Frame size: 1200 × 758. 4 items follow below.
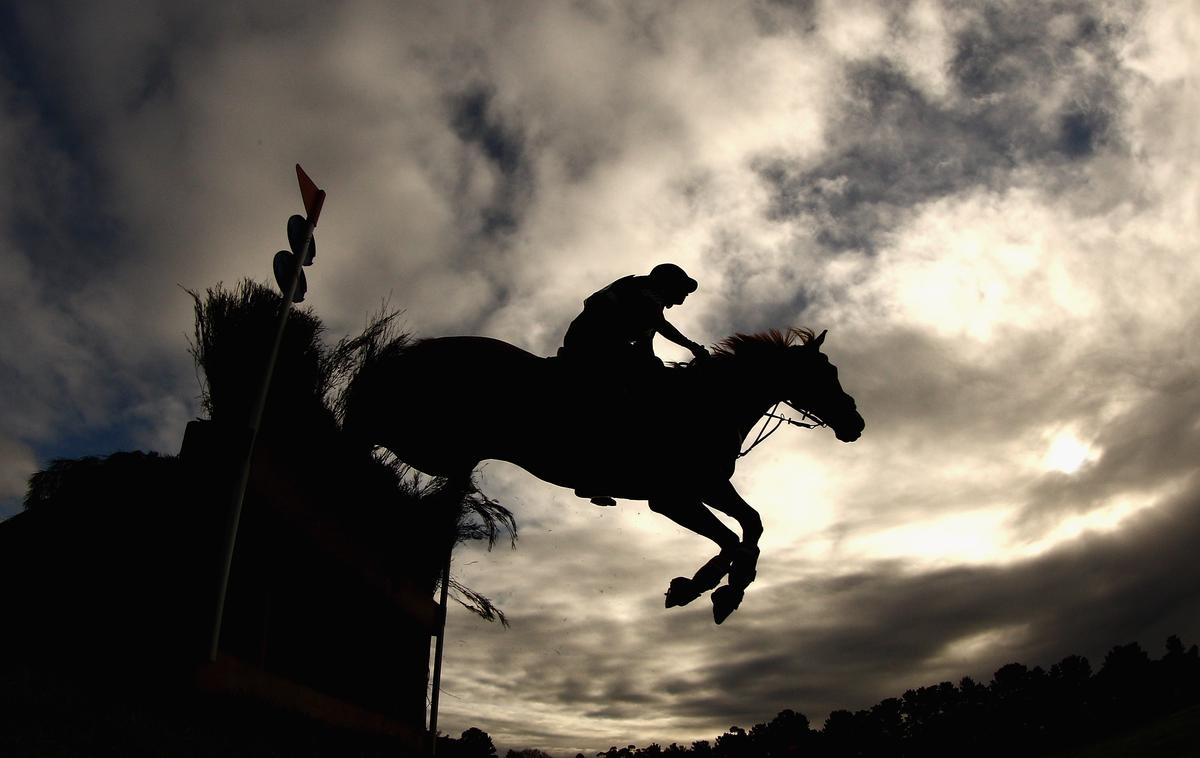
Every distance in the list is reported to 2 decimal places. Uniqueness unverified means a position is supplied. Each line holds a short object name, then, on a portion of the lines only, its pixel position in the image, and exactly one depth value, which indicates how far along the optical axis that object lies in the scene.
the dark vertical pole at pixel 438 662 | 8.95
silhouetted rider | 6.37
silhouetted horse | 6.24
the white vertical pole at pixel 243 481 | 5.18
